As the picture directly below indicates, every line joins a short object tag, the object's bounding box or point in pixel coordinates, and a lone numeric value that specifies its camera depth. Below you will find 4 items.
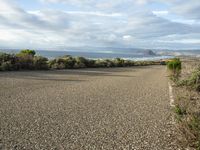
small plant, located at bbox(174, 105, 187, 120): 5.18
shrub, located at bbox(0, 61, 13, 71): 15.81
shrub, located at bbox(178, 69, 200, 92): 9.57
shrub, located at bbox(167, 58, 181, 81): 13.09
